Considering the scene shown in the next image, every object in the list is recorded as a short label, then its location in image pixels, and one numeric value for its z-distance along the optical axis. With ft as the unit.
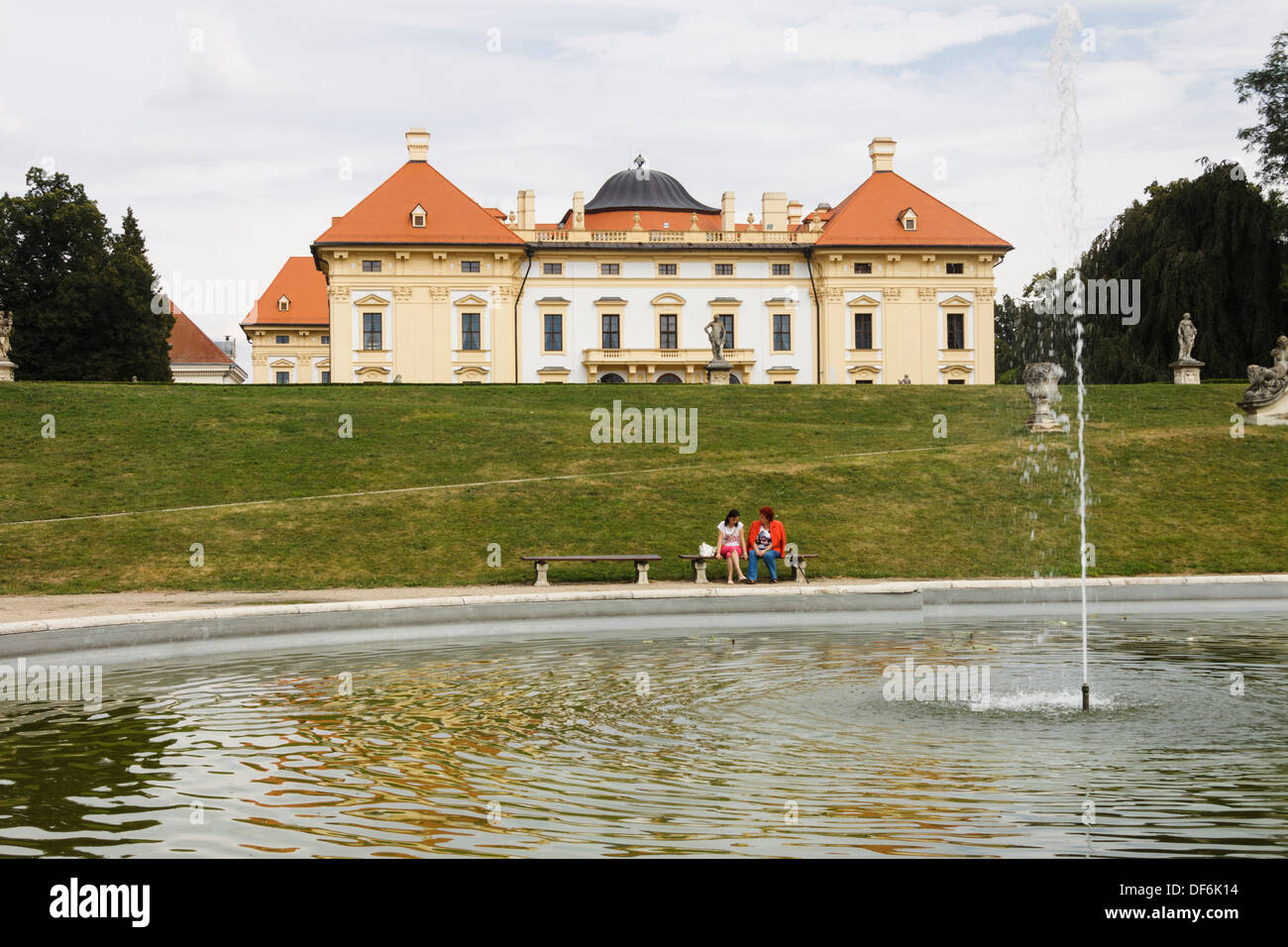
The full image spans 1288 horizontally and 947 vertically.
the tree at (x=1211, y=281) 188.14
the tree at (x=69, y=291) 205.98
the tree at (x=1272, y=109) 182.91
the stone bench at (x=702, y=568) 66.39
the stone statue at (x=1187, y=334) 141.28
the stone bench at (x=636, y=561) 64.75
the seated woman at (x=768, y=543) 67.05
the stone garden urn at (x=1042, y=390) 106.63
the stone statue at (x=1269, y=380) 110.93
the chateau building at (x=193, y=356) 320.50
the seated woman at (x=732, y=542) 67.10
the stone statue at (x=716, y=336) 157.69
